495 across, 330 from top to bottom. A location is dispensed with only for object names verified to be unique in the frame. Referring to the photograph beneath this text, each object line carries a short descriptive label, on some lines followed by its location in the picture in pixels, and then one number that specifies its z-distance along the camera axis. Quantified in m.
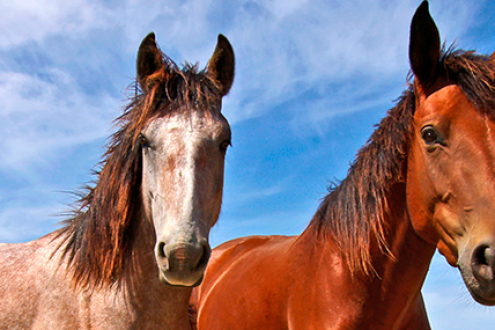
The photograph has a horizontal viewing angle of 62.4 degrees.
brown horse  2.59
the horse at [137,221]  2.49
